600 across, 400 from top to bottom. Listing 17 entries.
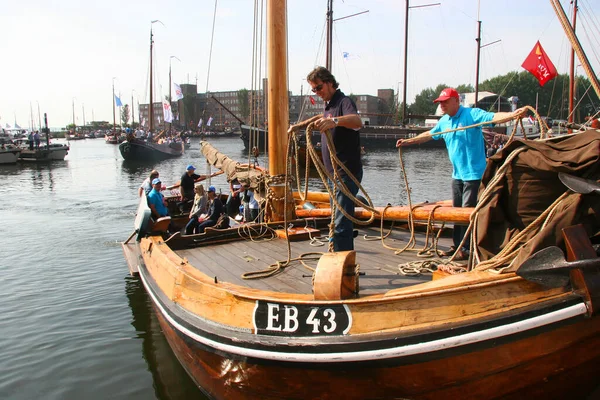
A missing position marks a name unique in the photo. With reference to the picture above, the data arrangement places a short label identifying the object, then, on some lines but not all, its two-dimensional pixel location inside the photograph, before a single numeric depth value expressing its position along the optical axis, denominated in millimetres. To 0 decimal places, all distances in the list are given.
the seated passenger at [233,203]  10958
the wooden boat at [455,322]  2549
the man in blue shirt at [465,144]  4406
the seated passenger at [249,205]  8922
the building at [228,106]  109750
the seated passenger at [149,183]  11320
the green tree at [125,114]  151875
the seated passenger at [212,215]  8828
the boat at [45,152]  38625
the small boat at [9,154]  36281
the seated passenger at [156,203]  8680
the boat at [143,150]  42156
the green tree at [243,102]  139125
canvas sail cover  2580
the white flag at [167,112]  45962
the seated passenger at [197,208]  9188
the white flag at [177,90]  45550
